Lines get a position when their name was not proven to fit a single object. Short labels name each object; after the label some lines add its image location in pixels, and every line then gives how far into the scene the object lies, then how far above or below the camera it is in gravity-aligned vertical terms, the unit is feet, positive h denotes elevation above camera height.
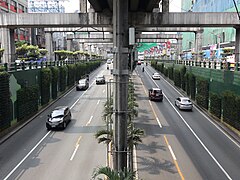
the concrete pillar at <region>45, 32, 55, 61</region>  205.26 +14.62
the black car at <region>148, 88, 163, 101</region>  151.33 -15.53
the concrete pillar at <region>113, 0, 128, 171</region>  51.80 -2.26
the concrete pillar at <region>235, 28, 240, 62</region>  130.62 +8.32
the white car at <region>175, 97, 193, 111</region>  127.54 -17.00
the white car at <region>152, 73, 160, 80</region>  254.27 -10.53
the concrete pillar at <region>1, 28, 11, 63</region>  128.02 +9.52
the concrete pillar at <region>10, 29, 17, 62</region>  134.02 +7.83
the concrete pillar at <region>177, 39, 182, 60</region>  291.01 +18.03
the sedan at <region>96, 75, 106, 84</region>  218.50 -11.26
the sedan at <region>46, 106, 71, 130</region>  95.30 -17.81
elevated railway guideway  105.60 +17.31
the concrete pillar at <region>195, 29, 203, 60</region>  199.72 +15.80
